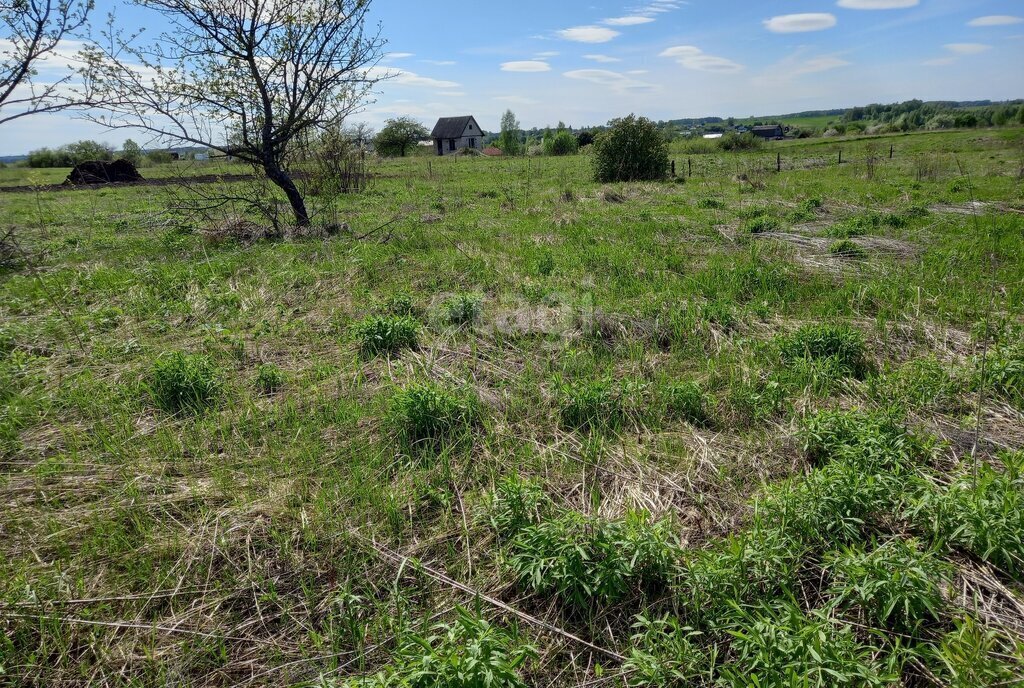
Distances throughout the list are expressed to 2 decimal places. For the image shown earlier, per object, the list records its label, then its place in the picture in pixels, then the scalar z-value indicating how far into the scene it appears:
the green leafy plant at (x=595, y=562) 2.68
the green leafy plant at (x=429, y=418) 4.12
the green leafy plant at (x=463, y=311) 6.13
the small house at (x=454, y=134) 73.88
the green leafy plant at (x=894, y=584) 2.39
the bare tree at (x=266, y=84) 9.73
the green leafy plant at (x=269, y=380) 4.95
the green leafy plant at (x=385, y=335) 5.61
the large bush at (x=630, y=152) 20.27
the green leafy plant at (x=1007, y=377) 4.32
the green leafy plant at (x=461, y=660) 2.16
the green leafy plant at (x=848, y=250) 8.24
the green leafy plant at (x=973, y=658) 2.15
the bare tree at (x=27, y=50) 8.16
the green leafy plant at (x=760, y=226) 10.19
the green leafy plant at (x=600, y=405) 4.29
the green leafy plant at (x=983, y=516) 2.68
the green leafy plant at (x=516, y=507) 3.19
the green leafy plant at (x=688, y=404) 4.34
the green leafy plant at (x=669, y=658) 2.31
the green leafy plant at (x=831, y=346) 4.98
